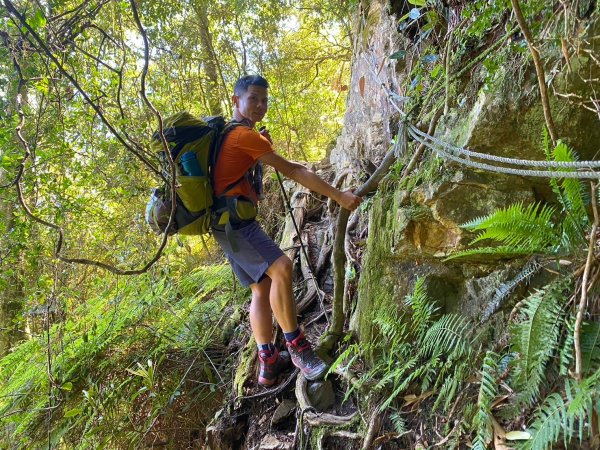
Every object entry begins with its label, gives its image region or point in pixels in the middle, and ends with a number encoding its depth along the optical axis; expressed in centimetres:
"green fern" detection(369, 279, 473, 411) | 202
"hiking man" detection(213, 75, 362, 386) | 280
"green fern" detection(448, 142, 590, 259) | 173
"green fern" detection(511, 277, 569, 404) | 162
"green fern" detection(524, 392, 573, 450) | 144
